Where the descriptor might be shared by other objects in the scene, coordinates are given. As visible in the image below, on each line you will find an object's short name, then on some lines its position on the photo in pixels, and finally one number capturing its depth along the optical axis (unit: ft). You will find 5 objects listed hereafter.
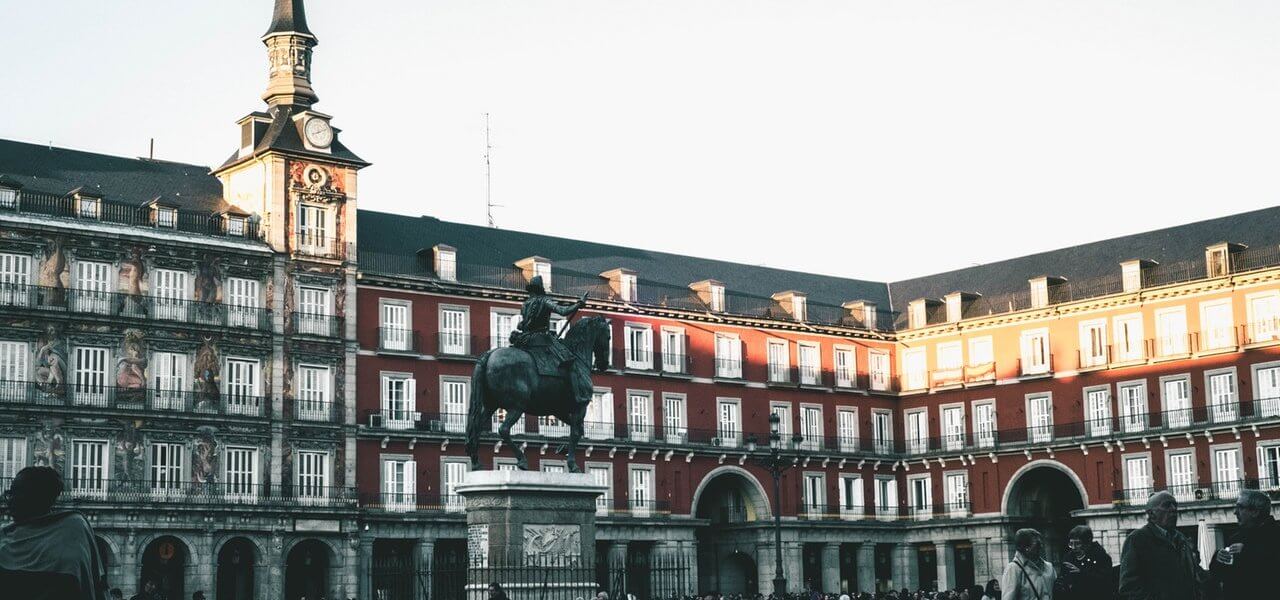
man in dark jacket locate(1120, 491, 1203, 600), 43.32
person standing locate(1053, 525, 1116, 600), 54.49
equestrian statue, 84.33
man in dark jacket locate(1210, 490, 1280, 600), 40.88
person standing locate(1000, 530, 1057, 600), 51.62
